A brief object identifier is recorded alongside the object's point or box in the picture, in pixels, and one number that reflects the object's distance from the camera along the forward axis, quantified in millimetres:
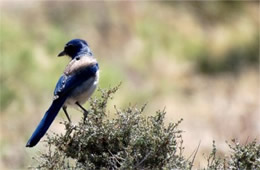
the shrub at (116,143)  11211
